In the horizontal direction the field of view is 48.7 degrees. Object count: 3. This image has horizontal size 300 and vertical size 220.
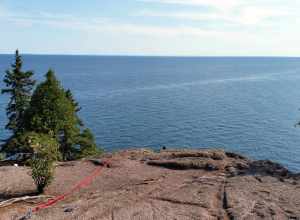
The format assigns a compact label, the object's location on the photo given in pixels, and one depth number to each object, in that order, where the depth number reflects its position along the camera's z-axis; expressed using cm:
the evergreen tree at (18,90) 4559
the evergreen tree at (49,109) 3866
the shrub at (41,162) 2623
